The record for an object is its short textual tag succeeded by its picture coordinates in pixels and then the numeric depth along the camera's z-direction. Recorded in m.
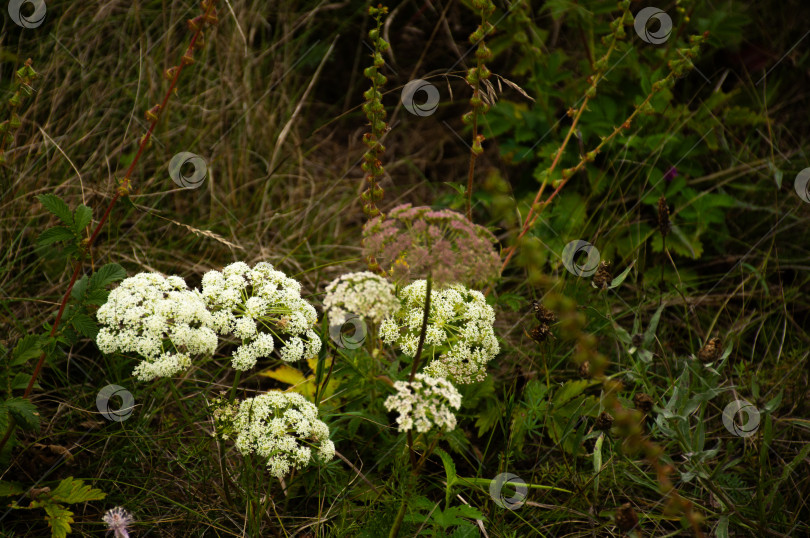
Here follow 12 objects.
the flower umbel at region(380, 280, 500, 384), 2.10
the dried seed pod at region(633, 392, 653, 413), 1.98
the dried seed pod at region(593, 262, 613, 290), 2.33
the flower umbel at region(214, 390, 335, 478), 1.88
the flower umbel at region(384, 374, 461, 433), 1.63
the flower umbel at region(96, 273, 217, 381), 1.83
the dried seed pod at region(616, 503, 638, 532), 1.77
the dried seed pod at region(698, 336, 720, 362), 2.15
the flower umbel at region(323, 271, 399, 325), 1.64
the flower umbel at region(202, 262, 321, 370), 1.93
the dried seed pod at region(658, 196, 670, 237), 2.48
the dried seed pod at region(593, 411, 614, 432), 2.15
